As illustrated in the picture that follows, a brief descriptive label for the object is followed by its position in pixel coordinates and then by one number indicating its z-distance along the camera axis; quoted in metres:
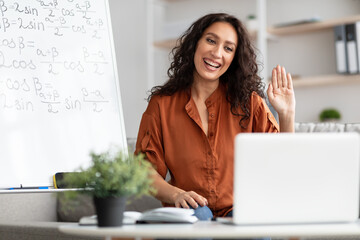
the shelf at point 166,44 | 3.92
